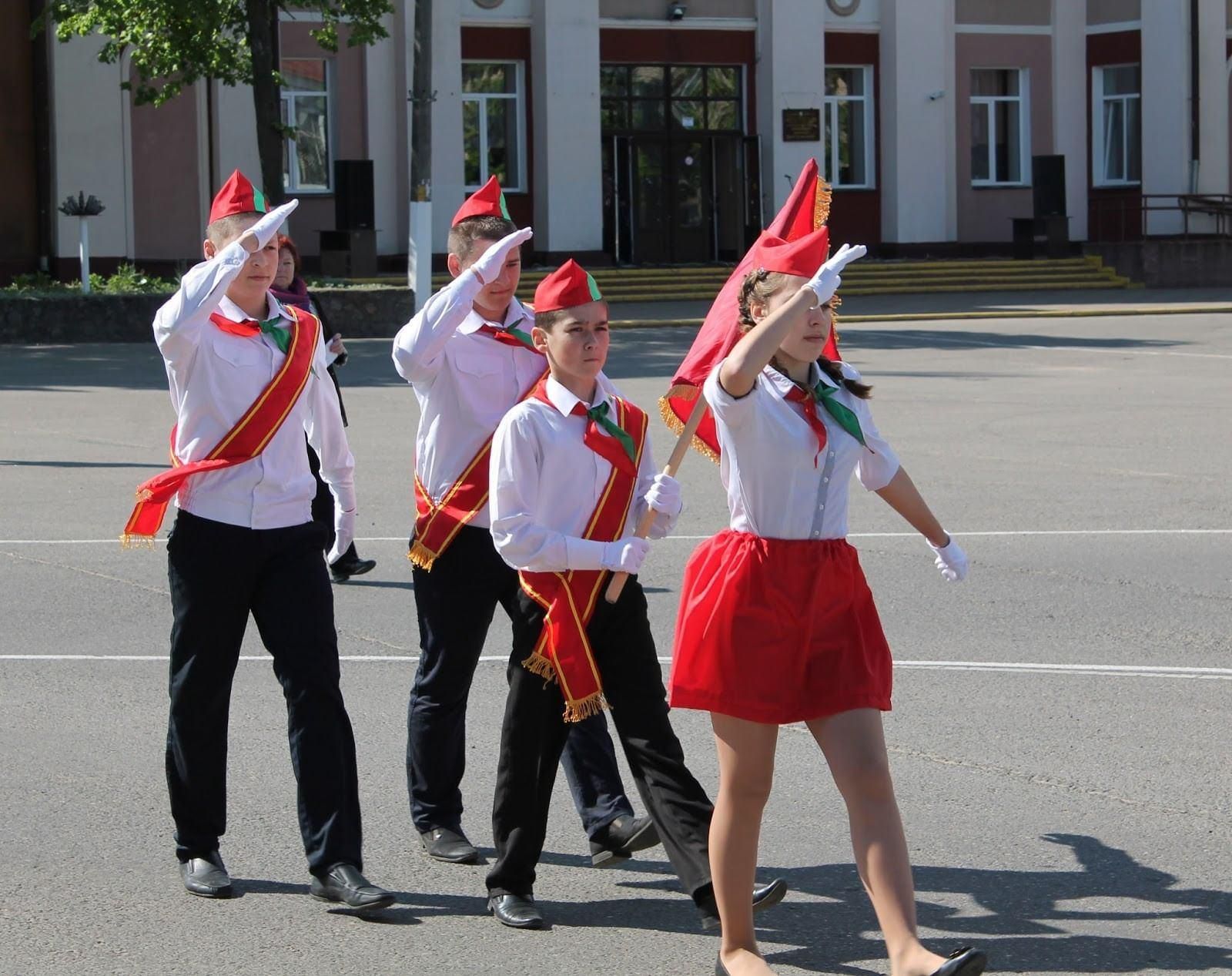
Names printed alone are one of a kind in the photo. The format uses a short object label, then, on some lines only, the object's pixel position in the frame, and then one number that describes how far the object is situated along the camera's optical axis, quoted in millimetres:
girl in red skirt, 7726
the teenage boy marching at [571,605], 8676
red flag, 8392
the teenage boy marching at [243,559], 9158
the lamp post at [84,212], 46264
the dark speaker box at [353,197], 56794
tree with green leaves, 45208
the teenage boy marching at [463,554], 9679
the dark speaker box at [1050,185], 65925
